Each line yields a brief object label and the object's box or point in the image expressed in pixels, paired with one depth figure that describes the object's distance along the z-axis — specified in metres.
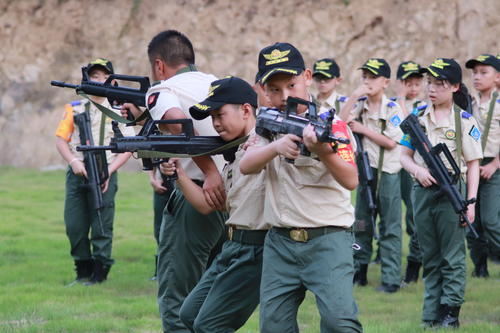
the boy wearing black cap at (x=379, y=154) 18.33
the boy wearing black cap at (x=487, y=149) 17.87
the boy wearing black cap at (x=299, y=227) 9.06
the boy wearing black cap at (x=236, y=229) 9.95
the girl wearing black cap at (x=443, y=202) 13.82
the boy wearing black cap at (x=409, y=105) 18.67
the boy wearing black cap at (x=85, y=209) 18.37
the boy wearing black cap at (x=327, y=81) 19.39
